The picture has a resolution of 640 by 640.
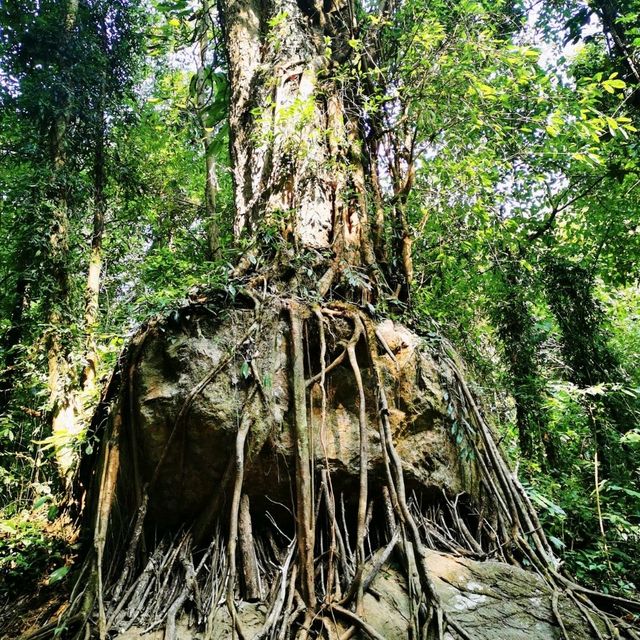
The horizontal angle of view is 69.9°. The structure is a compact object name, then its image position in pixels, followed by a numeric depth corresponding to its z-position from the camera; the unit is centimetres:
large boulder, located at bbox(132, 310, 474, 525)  252
